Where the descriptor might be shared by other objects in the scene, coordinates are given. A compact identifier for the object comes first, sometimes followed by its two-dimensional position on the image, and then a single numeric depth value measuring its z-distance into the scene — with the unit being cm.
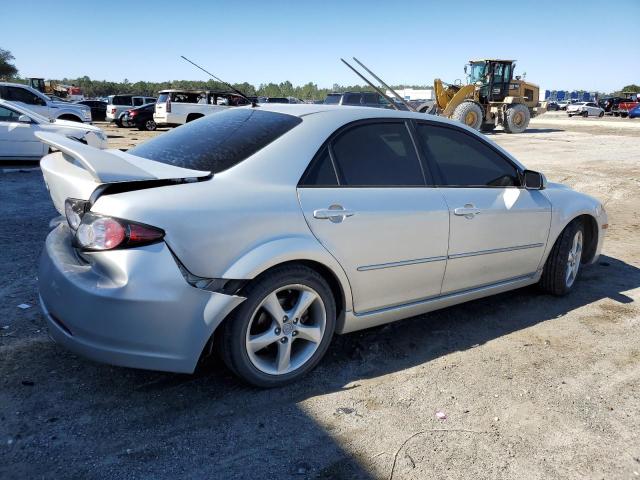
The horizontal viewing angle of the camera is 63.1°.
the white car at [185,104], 2197
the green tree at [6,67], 6184
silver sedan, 246
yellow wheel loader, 2389
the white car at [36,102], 1527
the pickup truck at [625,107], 4738
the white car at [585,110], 4925
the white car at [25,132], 1077
